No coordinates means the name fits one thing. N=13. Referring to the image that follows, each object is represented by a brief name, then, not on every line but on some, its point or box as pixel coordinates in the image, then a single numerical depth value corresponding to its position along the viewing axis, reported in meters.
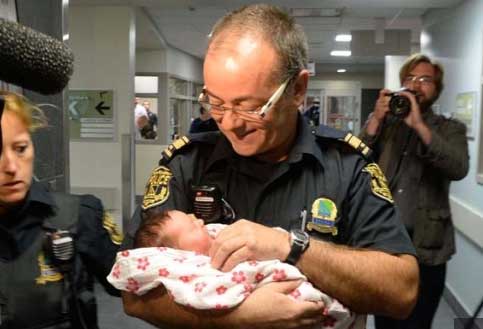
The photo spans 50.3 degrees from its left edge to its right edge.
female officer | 1.28
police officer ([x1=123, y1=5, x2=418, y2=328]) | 1.04
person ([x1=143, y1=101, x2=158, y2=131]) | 8.28
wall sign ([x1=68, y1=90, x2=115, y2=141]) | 5.03
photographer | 2.21
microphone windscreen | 0.45
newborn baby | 1.02
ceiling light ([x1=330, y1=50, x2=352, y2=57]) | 9.64
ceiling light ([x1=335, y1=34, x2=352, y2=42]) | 7.69
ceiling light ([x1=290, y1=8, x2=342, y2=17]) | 5.12
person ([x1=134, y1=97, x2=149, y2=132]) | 7.92
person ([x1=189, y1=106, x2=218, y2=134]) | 3.73
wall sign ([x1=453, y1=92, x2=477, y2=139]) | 3.67
